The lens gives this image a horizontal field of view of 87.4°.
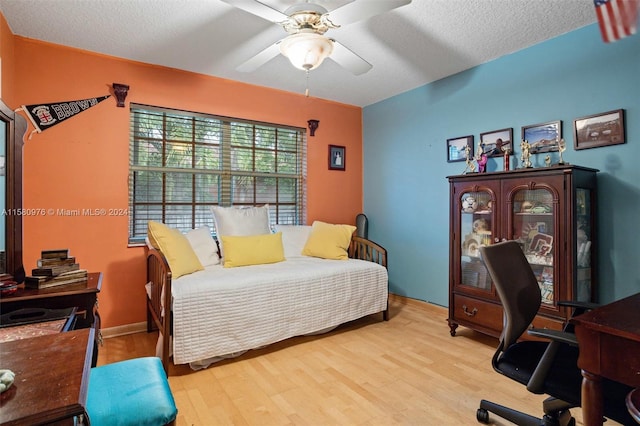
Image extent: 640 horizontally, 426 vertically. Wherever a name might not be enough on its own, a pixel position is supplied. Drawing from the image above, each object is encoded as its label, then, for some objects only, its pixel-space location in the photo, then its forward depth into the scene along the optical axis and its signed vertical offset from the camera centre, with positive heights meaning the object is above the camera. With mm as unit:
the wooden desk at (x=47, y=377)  610 -356
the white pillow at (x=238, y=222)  3141 -87
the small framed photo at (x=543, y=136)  2609 +596
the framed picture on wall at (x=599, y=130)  2305 +570
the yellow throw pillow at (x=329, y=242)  3385 -308
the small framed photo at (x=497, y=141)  2910 +617
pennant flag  2604 +817
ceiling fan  1647 +1020
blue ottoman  1041 -611
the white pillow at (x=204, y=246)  2936 -294
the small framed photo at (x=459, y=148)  3219 +620
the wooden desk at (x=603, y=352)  1053 -470
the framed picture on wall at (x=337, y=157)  4168 +686
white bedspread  2240 -695
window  3094 +466
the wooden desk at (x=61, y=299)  1505 -401
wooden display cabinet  2244 -175
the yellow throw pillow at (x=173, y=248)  2520 -265
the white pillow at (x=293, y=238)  3457 -271
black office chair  1271 -665
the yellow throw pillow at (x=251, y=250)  2898 -333
